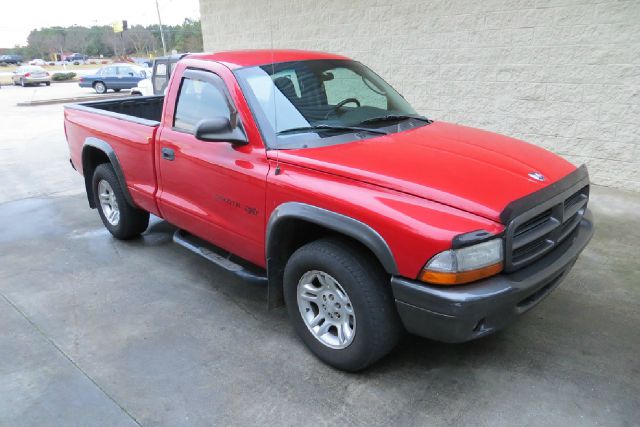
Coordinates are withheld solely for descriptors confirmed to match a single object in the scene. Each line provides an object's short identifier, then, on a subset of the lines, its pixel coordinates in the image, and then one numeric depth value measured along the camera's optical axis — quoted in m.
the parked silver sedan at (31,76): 33.84
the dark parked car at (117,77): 26.59
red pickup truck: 2.51
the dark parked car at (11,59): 69.69
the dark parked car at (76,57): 70.50
